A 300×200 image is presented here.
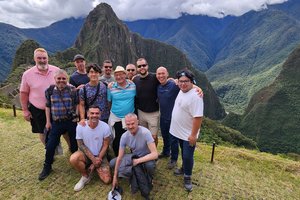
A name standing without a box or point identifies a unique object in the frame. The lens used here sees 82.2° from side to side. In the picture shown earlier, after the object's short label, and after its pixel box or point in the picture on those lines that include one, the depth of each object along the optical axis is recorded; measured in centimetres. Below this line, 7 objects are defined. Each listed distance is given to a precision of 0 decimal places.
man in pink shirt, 448
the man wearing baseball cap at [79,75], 474
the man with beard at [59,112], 431
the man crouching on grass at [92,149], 427
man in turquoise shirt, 440
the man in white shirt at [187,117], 384
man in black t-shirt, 458
